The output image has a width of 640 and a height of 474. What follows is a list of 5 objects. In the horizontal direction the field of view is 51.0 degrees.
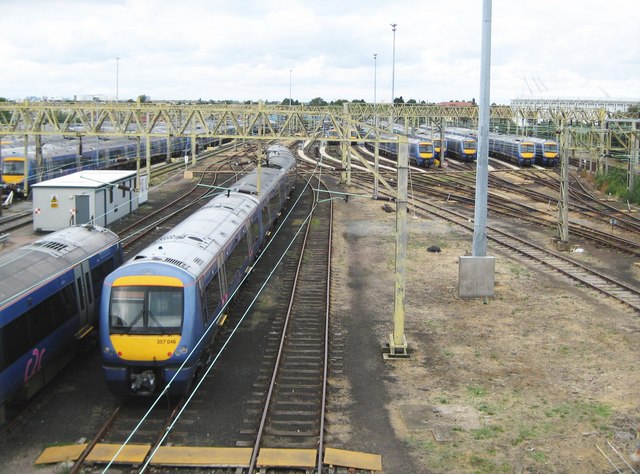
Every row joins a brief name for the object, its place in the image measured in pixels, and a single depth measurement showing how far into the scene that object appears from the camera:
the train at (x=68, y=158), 38.25
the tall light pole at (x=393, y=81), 56.19
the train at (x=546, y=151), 57.56
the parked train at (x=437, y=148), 58.62
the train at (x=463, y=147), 63.91
